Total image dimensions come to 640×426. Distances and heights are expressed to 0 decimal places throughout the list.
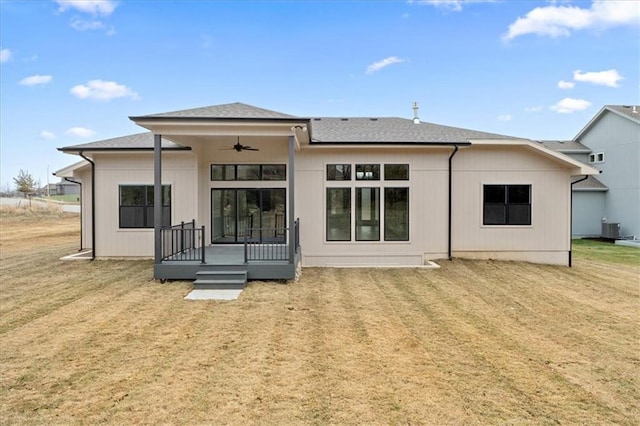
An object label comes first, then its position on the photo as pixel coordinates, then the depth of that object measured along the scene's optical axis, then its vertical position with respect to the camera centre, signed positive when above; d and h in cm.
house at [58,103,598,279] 1045 +47
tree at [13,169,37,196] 3841 +322
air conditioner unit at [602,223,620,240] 1809 -89
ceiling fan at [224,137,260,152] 972 +175
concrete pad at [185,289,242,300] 706 -161
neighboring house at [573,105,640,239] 1761 +228
